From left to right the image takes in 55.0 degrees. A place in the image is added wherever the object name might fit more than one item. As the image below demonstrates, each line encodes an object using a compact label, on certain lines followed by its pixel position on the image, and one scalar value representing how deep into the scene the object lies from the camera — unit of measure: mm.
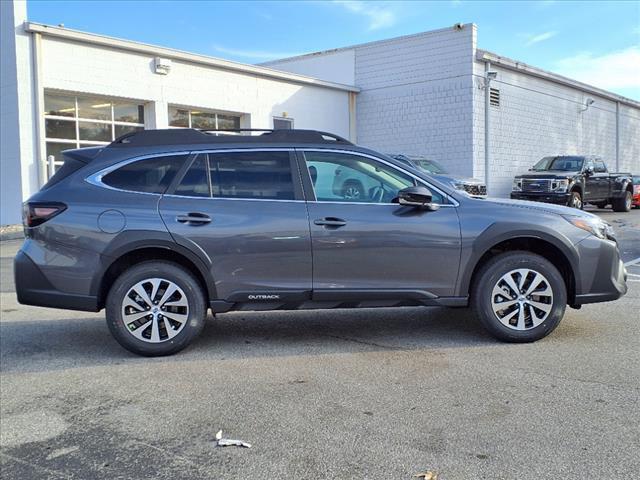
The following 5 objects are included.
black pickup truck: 18250
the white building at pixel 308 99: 15930
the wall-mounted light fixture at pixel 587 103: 29684
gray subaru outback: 5125
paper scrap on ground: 3525
